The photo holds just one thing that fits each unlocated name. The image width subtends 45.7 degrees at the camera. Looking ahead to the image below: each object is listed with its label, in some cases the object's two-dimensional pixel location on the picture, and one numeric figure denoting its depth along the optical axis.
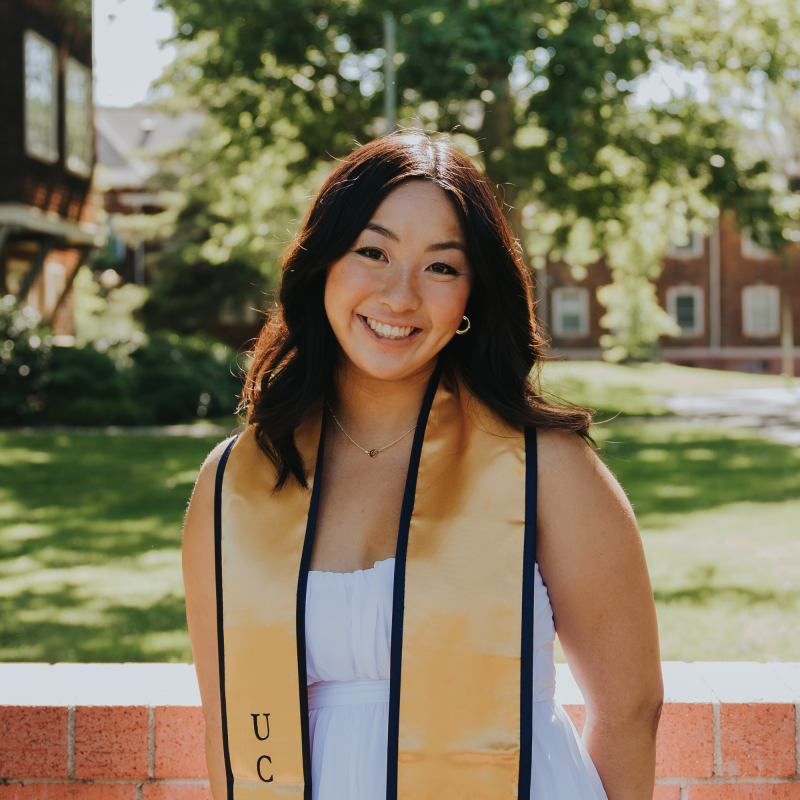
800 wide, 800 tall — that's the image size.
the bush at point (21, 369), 13.63
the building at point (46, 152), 16.00
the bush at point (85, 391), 13.79
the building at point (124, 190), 35.72
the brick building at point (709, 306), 35.75
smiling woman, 1.91
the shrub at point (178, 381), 15.20
